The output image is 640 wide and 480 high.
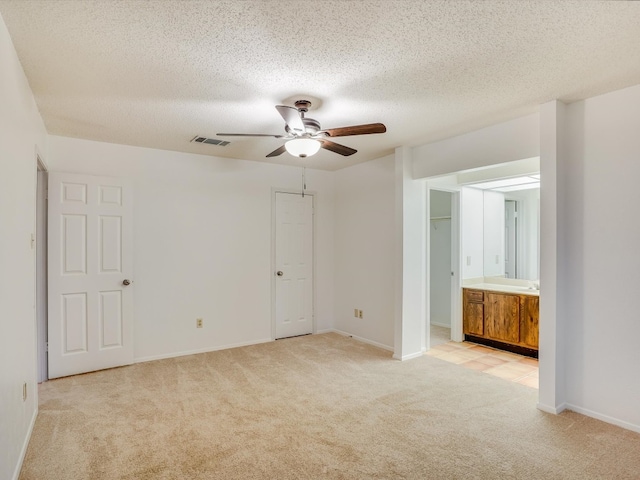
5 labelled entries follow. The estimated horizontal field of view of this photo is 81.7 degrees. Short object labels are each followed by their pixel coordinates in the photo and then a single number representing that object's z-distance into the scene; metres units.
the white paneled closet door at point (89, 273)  3.71
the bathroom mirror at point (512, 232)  4.95
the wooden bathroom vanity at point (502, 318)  4.46
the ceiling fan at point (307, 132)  2.59
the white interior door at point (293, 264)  5.17
